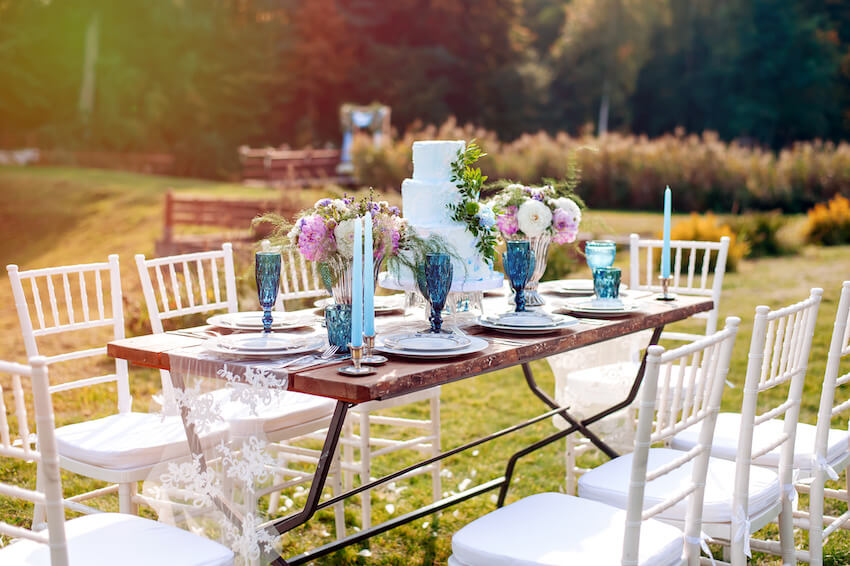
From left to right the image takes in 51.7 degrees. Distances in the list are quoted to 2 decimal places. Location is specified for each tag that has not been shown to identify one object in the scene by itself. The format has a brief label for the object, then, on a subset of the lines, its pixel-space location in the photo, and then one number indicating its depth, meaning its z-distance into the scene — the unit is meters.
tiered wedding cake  2.73
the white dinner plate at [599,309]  2.93
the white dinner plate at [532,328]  2.63
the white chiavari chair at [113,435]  2.53
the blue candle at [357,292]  2.10
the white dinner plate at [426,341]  2.34
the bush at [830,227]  10.43
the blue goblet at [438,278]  2.41
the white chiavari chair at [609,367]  3.46
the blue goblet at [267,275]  2.49
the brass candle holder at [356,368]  2.12
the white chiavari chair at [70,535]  1.66
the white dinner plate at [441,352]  2.29
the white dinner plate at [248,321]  2.65
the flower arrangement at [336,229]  2.33
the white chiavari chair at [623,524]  1.86
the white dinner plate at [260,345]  2.33
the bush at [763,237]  9.86
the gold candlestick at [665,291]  3.34
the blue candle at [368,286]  2.15
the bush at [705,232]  8.68
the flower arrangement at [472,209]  2.70
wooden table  2.07
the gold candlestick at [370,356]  2.20
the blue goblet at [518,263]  2.73
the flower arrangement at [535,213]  3.01
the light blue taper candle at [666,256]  3.29
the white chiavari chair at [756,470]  2.25
